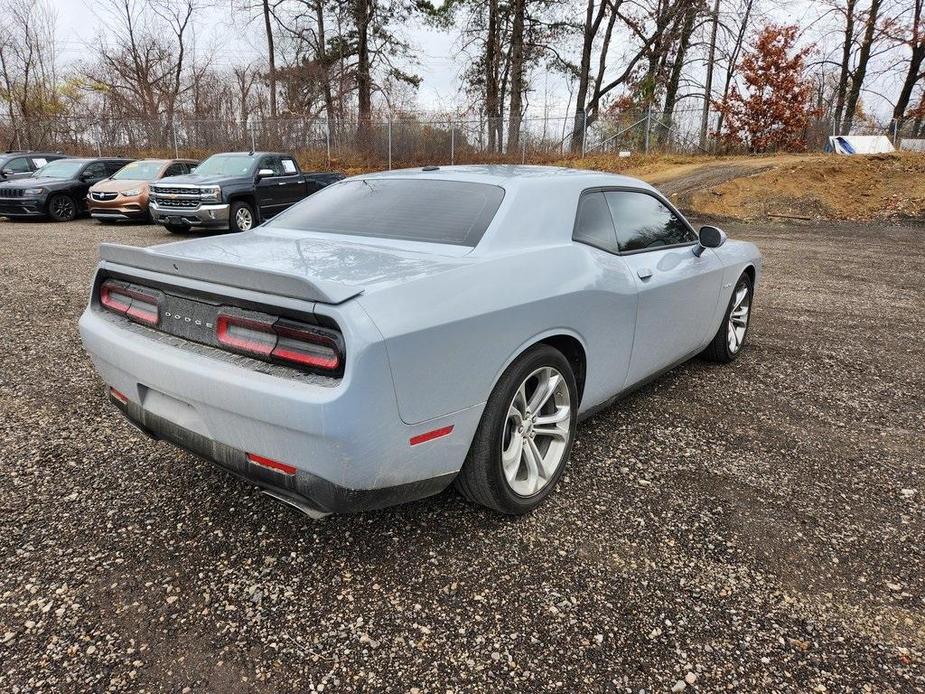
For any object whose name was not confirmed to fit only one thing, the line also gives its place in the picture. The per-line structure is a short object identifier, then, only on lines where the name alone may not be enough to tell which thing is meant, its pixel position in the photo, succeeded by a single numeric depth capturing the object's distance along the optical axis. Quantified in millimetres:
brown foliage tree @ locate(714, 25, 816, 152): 23109
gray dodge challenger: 1984
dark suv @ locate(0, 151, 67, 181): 15998
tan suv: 12688
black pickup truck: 10930
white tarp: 21062
